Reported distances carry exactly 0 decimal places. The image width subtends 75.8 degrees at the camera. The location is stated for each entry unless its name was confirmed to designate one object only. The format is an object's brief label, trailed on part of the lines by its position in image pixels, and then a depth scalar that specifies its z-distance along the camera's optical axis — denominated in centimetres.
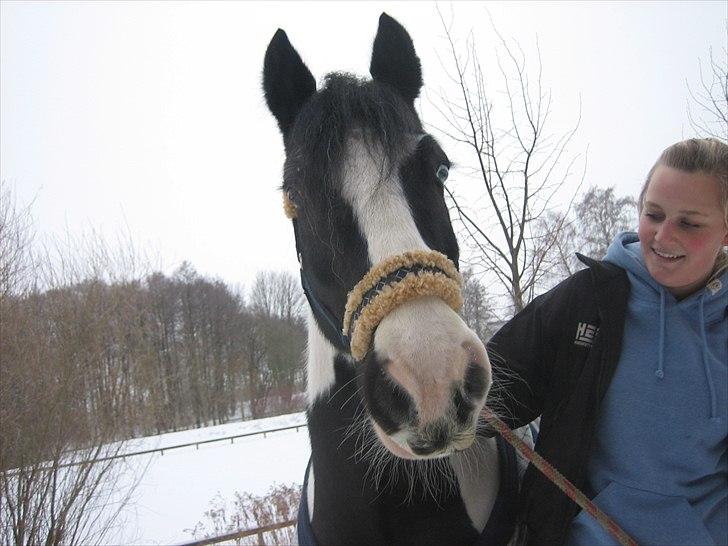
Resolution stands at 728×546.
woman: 158
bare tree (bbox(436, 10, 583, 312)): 490
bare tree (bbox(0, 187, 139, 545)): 614
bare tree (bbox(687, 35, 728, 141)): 611
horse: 140
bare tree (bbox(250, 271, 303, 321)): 1829
